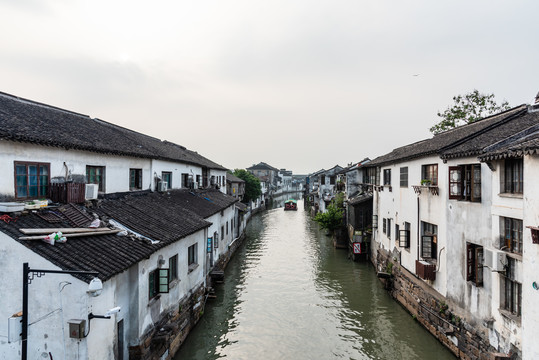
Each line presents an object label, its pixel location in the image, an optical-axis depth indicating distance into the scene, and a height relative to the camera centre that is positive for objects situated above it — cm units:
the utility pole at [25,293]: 644 -211
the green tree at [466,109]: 2747 +703
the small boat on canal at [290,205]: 6681 -329
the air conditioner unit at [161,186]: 1772 +17
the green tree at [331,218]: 3177 -288
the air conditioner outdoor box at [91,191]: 1101 -7
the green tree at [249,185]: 5591 +73
